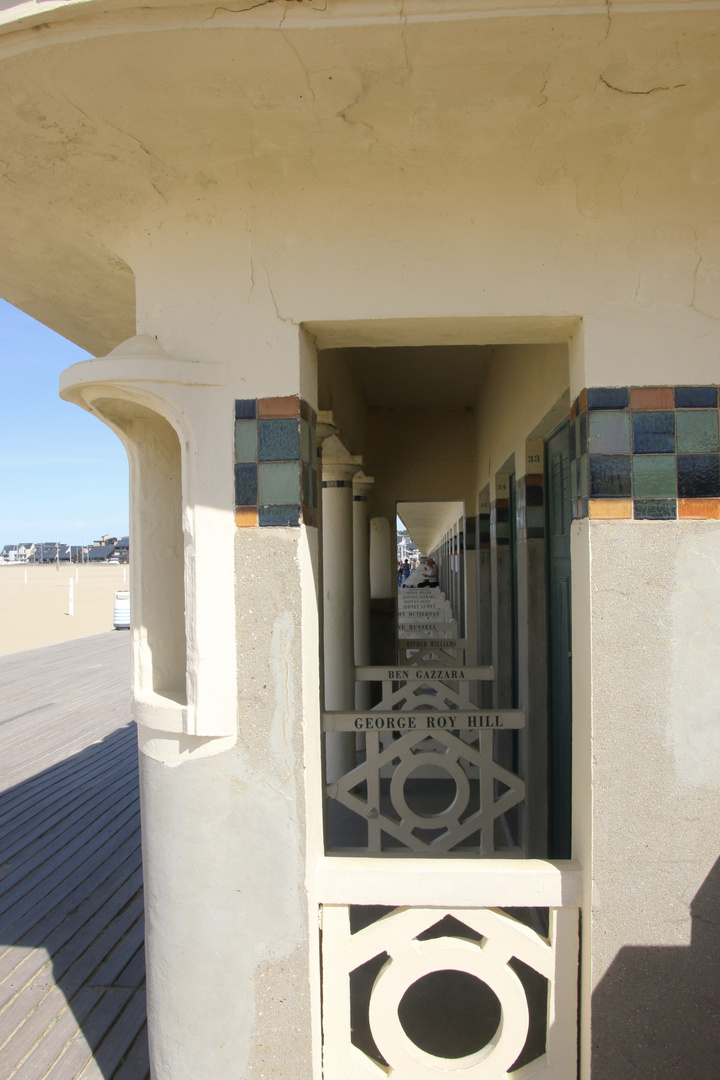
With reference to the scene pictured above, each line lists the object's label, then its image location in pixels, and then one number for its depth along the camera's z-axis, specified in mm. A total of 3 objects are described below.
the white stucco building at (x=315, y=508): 2043
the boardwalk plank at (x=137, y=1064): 2646
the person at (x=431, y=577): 24317
